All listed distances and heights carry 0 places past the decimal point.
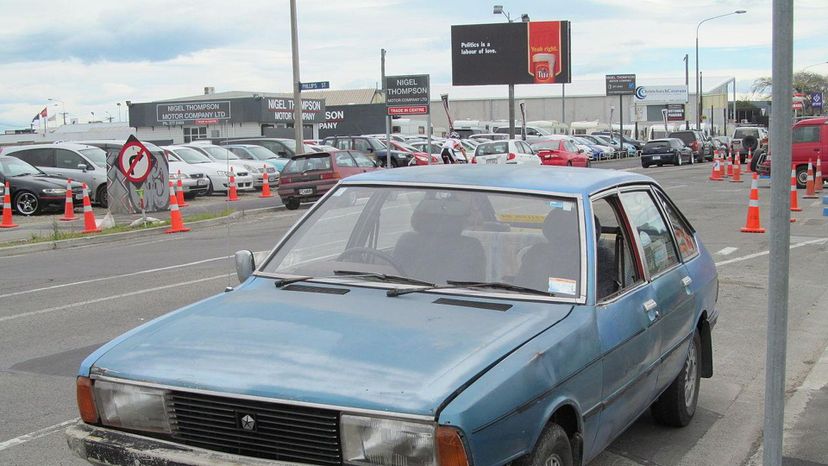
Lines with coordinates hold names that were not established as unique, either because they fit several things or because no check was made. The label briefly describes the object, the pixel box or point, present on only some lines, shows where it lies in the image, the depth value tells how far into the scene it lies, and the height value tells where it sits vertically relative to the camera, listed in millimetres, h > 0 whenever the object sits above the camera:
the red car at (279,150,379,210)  23859 -1033
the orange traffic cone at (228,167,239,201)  26953 -1566
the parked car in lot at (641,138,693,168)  45500 -1328
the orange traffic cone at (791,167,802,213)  20922 -1894
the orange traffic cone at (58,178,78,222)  21625 -1536
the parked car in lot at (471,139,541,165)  33250 -834
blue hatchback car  3242 -835
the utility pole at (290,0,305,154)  29997 +1473
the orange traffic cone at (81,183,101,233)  18688 -1575
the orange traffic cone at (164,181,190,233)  18891 -1616
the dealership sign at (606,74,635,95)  91750 +4316
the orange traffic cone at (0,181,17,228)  20689 -1524
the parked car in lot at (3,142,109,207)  25188 -492
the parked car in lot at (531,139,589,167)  38466 -1027
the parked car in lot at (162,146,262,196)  28984 -929
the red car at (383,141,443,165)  37462 -904
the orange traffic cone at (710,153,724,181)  33156 -1735
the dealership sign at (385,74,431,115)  35281 +1620
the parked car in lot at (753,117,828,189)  26812 -733
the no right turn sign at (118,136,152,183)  19141 -389
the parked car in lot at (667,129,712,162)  51500 -939
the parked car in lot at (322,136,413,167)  37406 -500
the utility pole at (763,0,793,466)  3053 -380
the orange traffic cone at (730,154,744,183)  32400 -1708
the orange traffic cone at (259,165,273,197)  29022 -1526
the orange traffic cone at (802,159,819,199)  24672 -1801
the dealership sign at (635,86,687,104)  104688 +3530
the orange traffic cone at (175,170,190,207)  24256 -1405
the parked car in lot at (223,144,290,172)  33219 -594
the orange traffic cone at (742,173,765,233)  16469 -1724
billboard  55531 +4738
